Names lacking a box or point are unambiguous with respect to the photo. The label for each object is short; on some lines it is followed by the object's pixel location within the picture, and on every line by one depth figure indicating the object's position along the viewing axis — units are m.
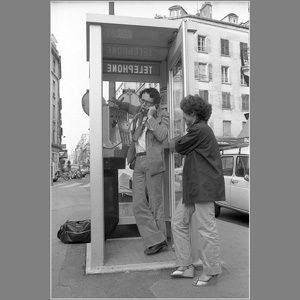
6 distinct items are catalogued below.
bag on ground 4.43
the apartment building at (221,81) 14.36
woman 2.77
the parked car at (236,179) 6.79
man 3.56
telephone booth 3.20
